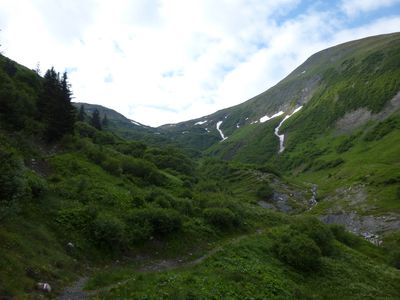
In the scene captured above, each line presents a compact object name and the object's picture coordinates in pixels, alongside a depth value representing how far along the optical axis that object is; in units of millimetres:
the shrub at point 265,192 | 99806
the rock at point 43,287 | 16605
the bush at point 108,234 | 24781
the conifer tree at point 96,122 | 102562
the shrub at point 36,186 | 26438
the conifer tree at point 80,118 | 91250
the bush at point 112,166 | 44500
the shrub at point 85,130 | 70625
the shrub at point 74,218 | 25000
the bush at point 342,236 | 53503
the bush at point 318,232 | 37781
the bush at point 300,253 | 31203
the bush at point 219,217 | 36753
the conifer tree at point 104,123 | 165375
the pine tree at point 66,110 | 49375
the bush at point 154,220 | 28497
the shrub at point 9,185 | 18233
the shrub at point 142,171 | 49250
